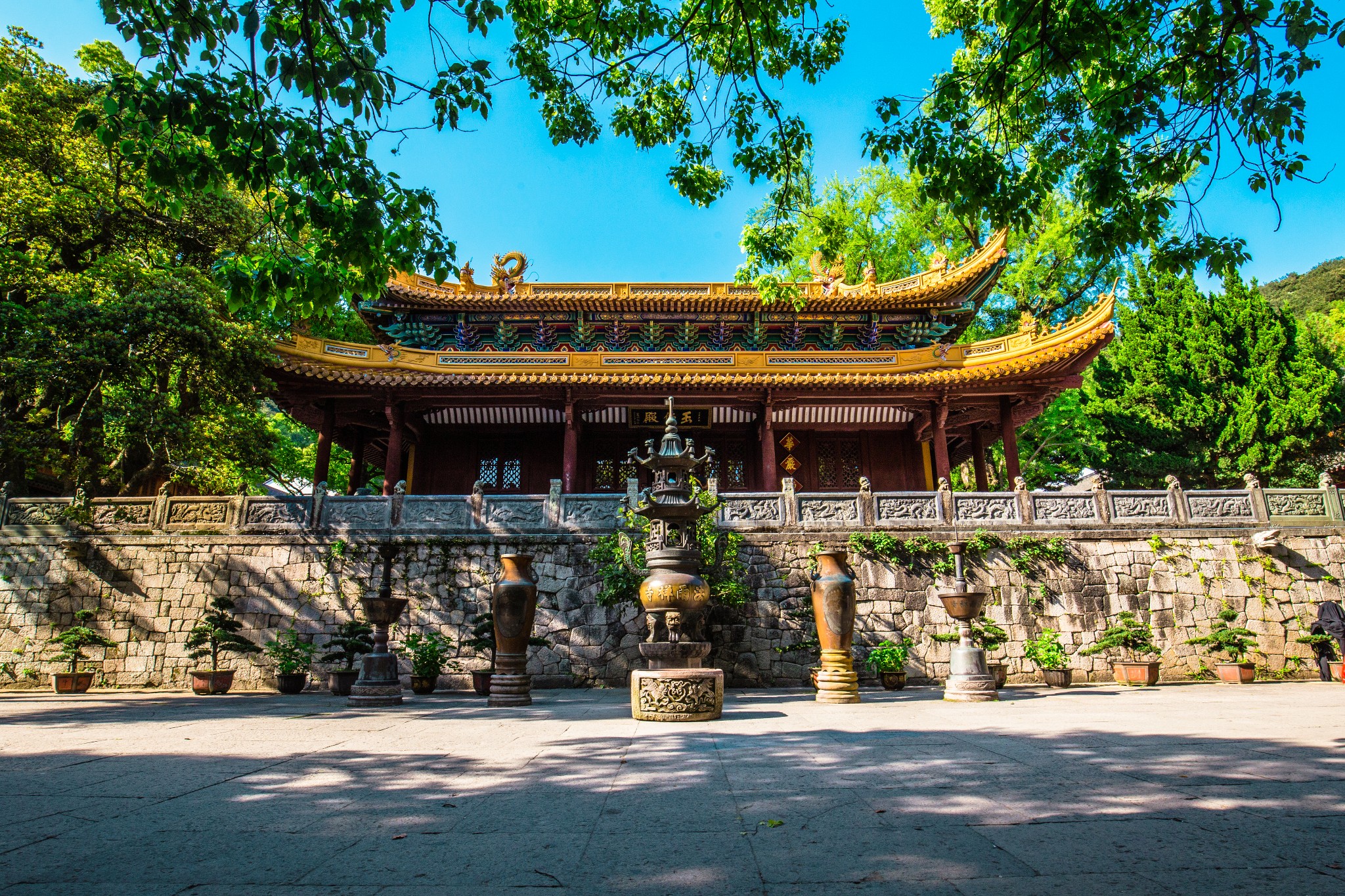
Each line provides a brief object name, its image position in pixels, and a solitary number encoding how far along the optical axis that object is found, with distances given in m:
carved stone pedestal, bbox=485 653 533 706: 8.48
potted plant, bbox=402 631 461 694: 10.59
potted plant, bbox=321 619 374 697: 10.28
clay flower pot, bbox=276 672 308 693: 10.84
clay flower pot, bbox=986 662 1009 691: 10.47
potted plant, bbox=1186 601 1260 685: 10.79
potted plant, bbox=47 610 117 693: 10.65
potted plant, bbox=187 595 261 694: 10.60
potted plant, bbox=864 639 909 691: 10.72
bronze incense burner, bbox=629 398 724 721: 6.78
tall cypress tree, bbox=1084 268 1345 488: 15.91
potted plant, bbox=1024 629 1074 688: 10.66
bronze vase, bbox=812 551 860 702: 8.51
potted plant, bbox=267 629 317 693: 10.86
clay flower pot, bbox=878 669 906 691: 10.72
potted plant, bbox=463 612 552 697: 10.58
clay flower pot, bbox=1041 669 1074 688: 10.64
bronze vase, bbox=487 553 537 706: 8.55
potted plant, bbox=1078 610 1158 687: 10.50
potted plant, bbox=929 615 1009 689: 11.34
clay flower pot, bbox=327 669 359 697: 10.42
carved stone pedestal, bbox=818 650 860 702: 8.46
